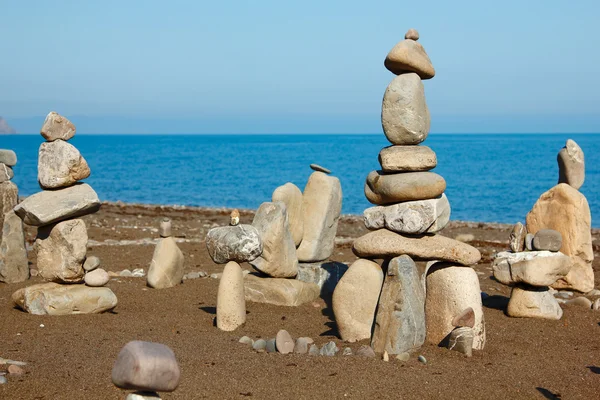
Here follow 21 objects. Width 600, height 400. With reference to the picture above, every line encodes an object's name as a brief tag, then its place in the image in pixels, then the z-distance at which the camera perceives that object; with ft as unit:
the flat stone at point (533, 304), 37.14
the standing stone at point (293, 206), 43.41
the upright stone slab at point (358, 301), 32.04
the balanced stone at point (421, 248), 31.09
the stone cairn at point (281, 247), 34.01
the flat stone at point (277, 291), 39.50
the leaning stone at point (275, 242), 39.45
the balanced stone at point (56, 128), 35.32
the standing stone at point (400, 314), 29.17
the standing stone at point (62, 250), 35.32
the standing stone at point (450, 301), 31.24
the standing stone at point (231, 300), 34.01
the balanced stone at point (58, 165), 35.09
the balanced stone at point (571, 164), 45.68
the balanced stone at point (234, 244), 33.53
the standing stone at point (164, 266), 43.42
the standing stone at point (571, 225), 44.98
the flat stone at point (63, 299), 34.99
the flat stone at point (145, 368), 15.05
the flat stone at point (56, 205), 34.60
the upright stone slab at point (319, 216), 43.86
